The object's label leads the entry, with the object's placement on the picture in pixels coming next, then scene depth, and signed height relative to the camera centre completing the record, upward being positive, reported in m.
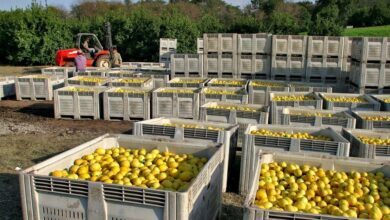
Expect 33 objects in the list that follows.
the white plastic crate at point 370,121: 6.36 -1.31
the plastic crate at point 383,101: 7.82 -1.21
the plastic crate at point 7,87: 13.25 -1.60
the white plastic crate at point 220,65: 12.28 -0.72
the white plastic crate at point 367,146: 4.97 -1.36
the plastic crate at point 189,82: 10.94 -1.17
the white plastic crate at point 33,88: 12.69 -1.55
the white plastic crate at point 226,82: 10.67 -1.15
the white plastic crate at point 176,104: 9.48 -1.54
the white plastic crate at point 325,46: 11.75 -0.08
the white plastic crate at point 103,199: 3.14 -1.36
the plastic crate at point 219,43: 12.18 -0.01
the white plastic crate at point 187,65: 12.55 -0.75
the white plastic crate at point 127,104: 9.93 -1.62
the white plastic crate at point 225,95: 8.86 -1.24
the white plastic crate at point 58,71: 15.12 -1.20
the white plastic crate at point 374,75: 9.97 -0.81
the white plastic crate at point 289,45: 11.89 -0.06
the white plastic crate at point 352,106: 7.82 -1.28
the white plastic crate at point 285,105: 7.62 -1.26
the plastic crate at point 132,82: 11.41 -1.22
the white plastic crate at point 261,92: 9.88 -1.26
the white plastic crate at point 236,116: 6.74 -1.32
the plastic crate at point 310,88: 9.74 -1.15
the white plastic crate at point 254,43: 12.08 -0.01
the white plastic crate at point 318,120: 6.43 -1.31
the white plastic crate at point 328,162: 4.19 -1.32
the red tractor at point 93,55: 19.14 -0.72
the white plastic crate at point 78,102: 10.20 -1.64
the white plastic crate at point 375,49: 9.92 -0.14
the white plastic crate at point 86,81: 11.53 -1.21
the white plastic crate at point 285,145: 5.02 -1.38
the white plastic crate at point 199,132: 5.55 -1.35
